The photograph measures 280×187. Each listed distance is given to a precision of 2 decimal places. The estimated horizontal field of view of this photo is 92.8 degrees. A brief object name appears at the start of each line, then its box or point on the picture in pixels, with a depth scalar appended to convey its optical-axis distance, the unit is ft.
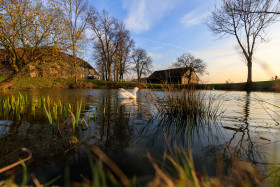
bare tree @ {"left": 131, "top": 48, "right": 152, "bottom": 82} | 181.47
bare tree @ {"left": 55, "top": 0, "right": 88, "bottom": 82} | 25.08
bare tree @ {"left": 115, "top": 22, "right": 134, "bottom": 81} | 112.88
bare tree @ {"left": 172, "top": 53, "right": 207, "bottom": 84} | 151.84
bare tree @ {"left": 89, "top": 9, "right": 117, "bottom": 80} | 104.77
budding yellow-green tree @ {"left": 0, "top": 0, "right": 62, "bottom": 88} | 19.69
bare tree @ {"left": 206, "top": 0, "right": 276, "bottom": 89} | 62.80
